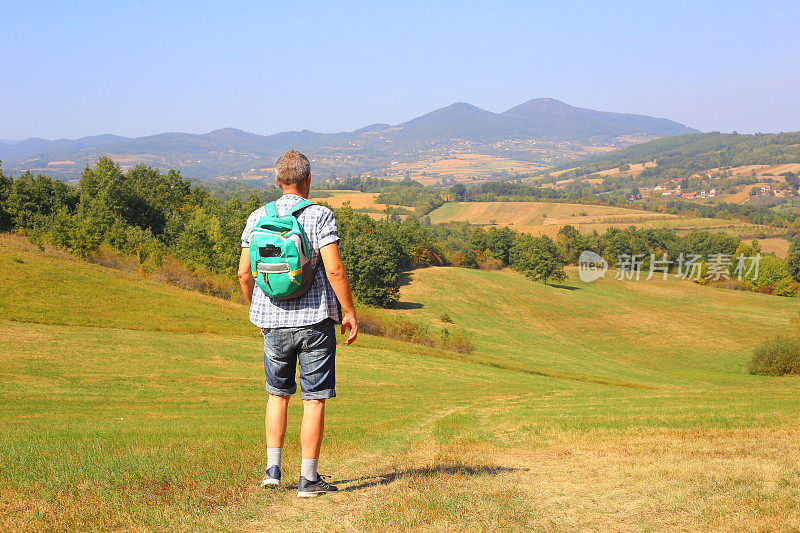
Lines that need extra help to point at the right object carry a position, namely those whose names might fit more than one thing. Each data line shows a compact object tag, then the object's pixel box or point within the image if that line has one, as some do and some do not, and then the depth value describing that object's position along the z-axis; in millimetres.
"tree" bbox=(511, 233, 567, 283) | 112688
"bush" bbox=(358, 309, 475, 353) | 52844
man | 5449
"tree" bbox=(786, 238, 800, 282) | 113125
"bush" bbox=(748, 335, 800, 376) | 48750
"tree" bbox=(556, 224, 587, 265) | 138500
